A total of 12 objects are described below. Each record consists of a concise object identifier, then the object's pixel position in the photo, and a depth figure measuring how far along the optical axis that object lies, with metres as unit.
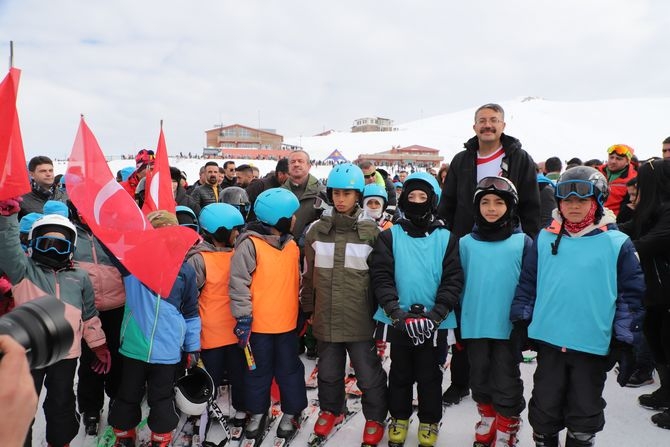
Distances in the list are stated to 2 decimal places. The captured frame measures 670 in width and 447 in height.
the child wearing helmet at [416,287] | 2.97
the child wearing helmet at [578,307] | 2.46
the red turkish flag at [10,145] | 2.35
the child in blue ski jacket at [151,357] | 2.92
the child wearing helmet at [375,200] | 4.78
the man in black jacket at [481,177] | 3.55
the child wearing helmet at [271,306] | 3.16
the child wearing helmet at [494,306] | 2.84
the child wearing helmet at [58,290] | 2.65
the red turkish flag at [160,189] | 3.58
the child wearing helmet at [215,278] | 3.26
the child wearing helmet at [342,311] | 3.10
